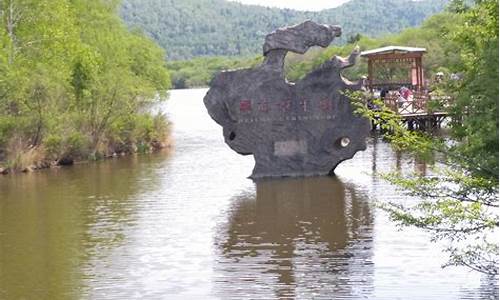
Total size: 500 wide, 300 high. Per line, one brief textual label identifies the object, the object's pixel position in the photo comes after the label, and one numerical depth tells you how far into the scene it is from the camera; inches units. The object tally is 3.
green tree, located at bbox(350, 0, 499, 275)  342.0
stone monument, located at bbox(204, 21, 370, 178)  901.2
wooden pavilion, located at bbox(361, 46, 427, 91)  1630.2
